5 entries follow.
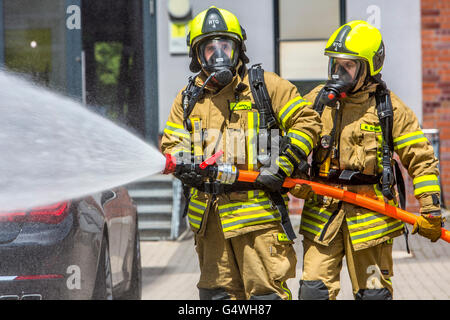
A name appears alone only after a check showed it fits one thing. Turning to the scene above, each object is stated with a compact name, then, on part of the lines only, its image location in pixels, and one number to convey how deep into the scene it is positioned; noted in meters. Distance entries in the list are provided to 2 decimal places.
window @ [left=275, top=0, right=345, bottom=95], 20.62
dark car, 8.30
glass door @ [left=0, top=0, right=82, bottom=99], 20.23
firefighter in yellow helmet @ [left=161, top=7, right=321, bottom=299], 8.41
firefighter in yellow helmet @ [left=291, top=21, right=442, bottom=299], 8.70
